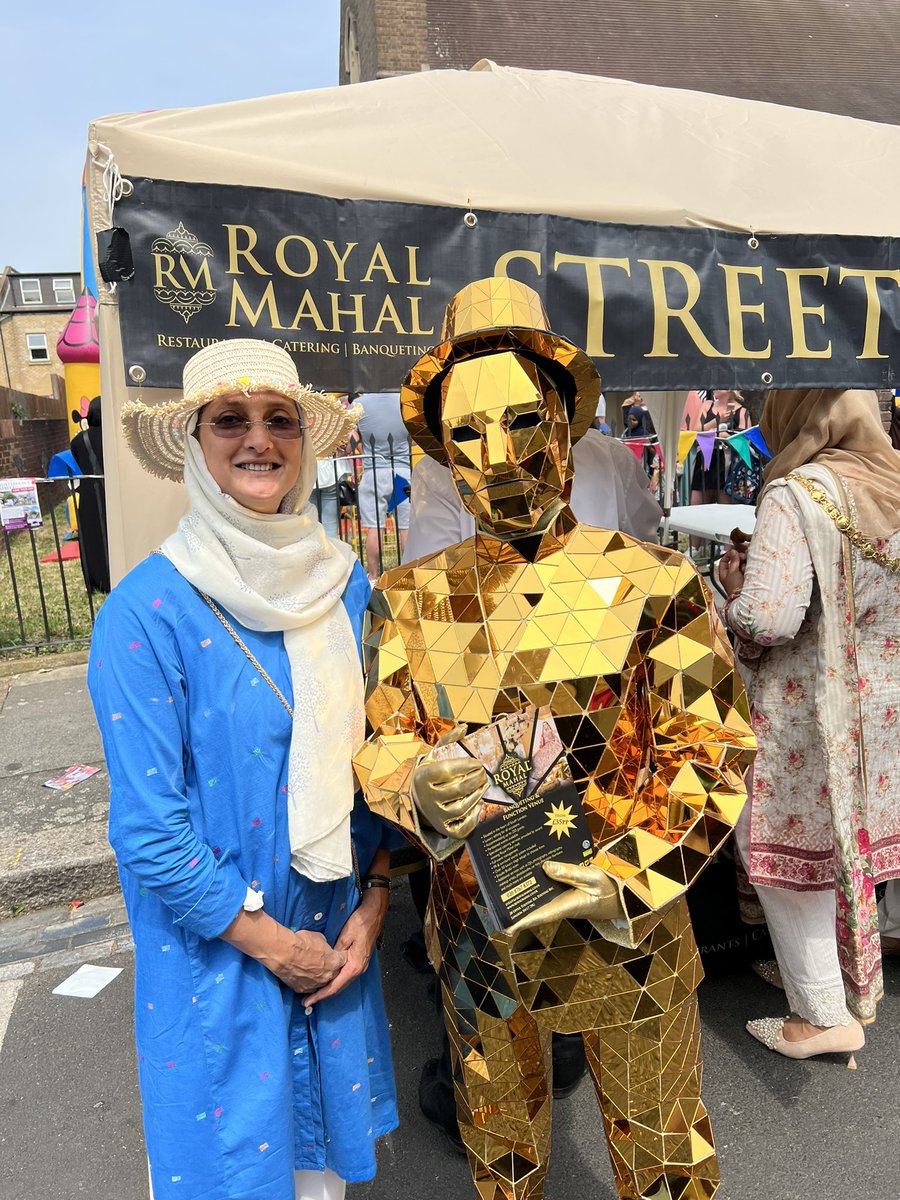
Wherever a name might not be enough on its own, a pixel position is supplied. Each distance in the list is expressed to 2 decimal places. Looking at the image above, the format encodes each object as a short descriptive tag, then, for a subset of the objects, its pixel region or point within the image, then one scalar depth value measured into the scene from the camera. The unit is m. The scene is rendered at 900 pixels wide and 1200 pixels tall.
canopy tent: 1.69
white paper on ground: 3.03
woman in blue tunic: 1.42
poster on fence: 6.82
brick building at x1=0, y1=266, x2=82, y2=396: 37.69
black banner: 1.68
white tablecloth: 4.01
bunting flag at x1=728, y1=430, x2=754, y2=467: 6.71
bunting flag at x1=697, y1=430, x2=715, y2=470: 8.80
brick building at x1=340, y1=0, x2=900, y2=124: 16.73
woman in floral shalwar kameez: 2.29
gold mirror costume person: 1.42
